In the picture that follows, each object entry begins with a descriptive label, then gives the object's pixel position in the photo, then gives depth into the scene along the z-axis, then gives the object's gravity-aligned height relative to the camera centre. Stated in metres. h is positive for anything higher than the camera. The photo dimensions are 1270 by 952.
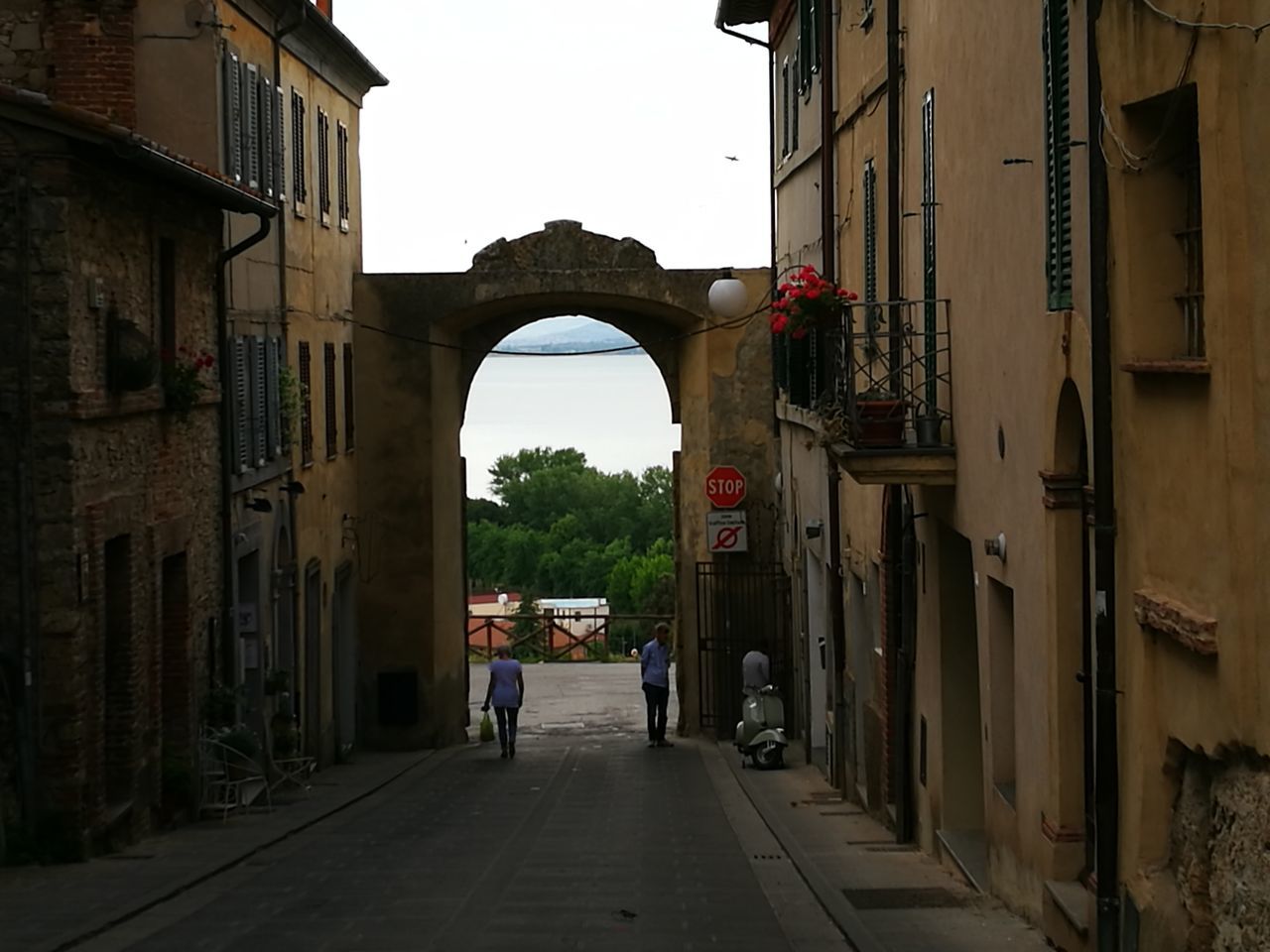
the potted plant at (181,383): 16.55 +1.08
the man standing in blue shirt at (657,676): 26.38 -2.29
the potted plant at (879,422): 13.23 +0.51
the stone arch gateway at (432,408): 27.91 +1.36
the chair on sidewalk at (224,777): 17.55 -2.36
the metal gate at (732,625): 28.00 -1.72
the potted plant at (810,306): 14.17 +1.37
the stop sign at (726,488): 27.95 +0.20
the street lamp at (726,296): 24.28 +2.51
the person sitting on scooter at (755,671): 24.16 -2.05
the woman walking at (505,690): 25.34 -2.33
